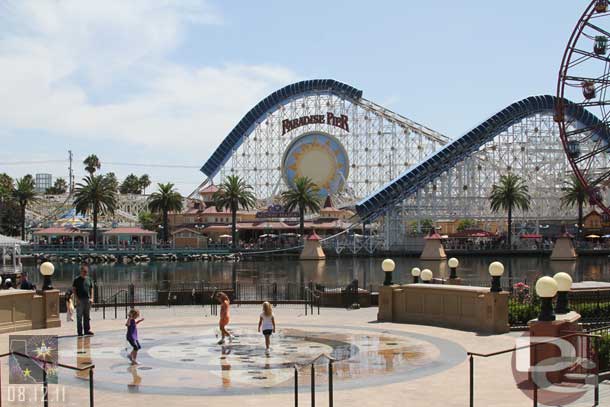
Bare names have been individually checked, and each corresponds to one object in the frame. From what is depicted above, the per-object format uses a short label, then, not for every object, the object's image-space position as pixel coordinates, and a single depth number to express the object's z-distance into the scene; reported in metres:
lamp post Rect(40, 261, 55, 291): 26.06
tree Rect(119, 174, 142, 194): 181.38
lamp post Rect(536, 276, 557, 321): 16.02
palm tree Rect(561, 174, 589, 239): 104.38
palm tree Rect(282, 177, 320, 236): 112.39
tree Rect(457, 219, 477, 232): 130.75
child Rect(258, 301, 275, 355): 20.98
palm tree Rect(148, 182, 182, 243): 117.81
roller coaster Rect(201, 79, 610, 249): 99.44
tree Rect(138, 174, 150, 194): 183.75
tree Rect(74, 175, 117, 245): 109.56
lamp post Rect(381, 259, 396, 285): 27.78
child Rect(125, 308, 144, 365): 19.75
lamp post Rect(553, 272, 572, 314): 17.34
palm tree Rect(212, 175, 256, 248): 113.75
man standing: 23.72
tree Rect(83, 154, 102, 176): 155.38
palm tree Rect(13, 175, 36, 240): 121.69
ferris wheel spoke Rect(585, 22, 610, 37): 60.86
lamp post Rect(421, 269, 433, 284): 29.53
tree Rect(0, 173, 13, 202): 123.05
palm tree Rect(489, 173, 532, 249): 101.94
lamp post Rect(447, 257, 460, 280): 31.48
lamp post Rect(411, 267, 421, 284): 29.52
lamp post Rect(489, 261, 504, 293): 23.72
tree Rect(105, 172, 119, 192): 114.70
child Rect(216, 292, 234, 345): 22.33
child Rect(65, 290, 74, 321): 28.52
